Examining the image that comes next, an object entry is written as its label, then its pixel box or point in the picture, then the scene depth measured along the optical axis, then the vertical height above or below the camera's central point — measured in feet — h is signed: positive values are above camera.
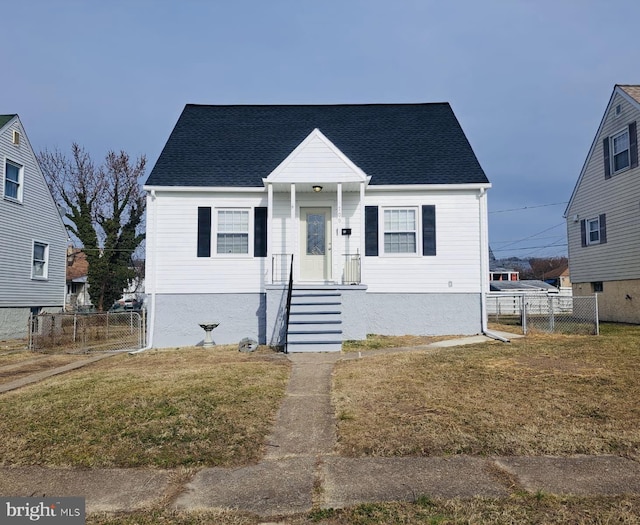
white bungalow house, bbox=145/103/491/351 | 40.01 +4.34
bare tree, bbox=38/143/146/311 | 83.61 +16.49
